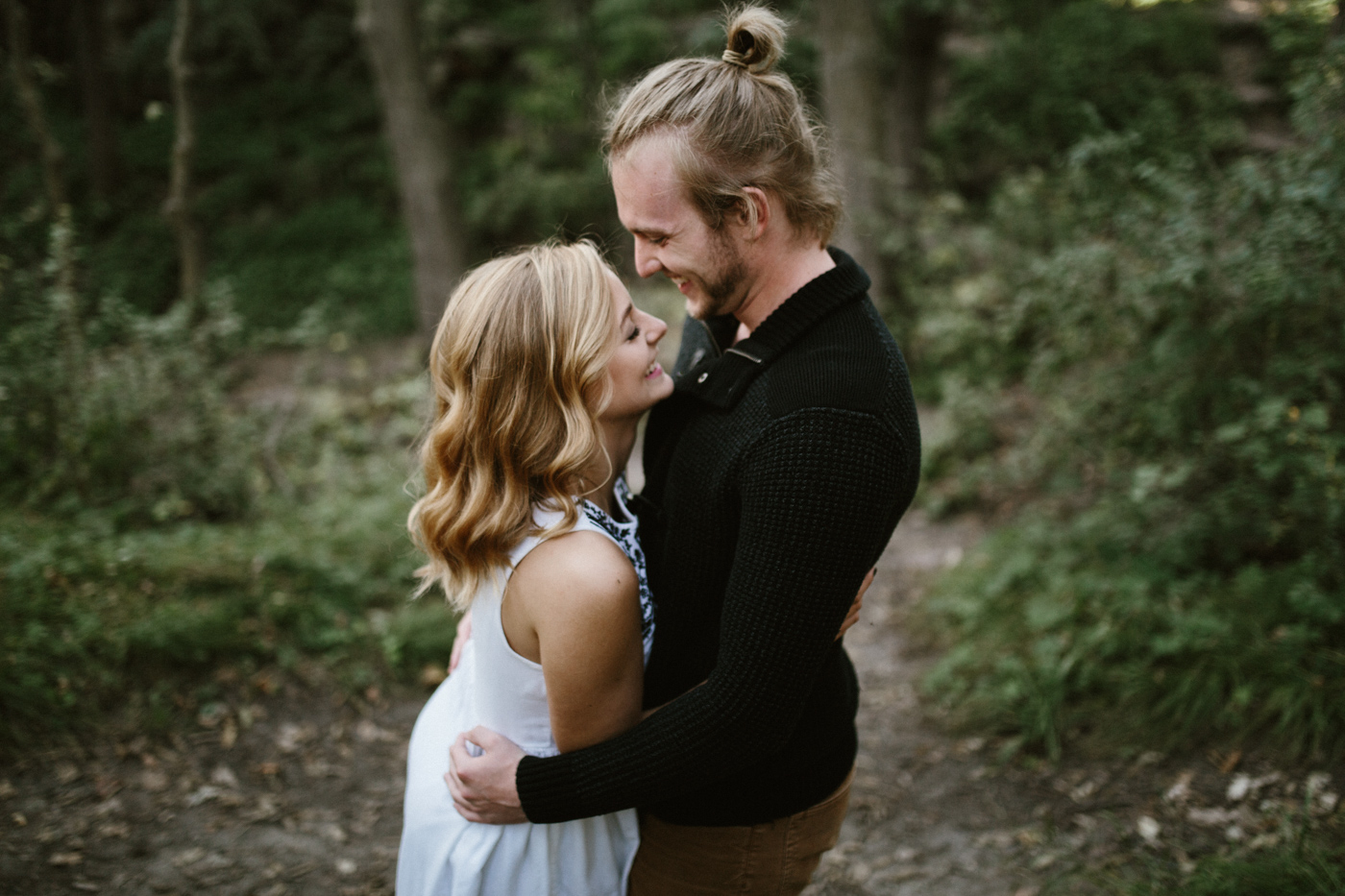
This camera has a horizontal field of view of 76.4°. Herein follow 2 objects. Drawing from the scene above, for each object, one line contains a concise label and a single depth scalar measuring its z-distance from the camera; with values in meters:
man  1.50
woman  1.64
